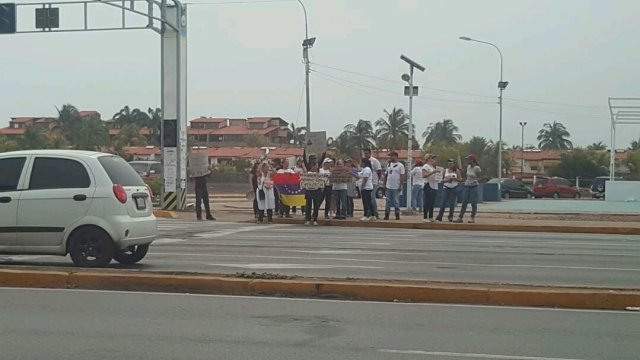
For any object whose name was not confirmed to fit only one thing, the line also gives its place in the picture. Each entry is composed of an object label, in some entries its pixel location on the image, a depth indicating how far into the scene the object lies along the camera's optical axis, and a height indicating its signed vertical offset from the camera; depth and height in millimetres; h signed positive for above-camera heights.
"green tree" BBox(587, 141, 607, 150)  95519 +2988
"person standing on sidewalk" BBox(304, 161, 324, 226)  20105 -899
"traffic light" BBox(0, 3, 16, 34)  27688 +5292
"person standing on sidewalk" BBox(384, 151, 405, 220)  20781 -371
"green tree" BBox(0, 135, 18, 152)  68131 +2001
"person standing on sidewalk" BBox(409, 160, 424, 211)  21864 -555
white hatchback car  10820 -566
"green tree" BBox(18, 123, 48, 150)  70750 +2418
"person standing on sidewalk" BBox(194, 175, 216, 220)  21859 -794
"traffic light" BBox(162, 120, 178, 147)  26688 +1168
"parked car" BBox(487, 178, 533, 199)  51188 -1378
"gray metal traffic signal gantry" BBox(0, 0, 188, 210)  26312 +3462
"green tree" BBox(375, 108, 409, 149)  95375 +4851
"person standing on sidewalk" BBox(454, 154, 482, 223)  20031 -425
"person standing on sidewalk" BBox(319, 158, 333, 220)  20766 -515
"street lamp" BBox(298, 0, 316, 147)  40844 +5974
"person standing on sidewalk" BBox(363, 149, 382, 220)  20891 -150
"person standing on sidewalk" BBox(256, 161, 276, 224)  20358 -680
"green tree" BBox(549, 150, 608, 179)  74125 +201
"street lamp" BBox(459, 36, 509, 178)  45969 +4885
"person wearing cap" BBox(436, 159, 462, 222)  20297 -462
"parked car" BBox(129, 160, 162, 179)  49288 -75
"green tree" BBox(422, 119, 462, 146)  108375 +5108
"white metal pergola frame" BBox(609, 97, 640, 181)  40344 +2194
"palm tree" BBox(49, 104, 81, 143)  88500 +5151
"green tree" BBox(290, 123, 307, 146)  74350 +3201
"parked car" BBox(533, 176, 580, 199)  53750 -1411
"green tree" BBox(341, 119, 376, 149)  92062 +4145
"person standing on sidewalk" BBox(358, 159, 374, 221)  20359 -500
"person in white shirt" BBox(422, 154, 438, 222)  20516 -442
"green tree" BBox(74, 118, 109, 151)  83625 +3416
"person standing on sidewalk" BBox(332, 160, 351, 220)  20734 -765
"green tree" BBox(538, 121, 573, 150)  130750 +5428
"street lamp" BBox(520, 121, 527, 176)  90812 +864
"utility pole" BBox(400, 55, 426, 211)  25375 +2581
